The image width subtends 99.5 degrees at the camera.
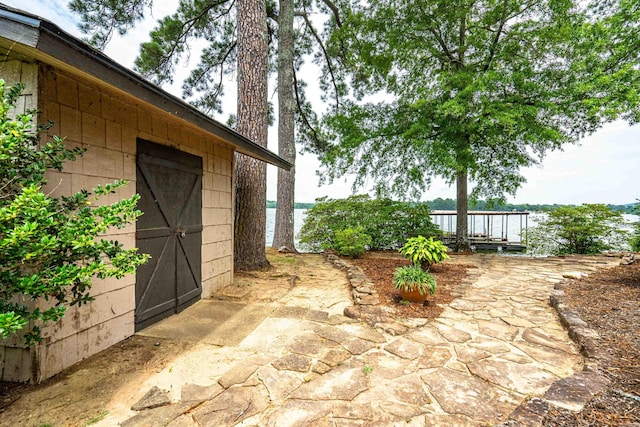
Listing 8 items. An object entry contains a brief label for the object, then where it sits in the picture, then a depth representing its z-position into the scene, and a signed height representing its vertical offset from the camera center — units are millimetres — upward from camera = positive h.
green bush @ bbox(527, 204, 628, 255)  7785 -572
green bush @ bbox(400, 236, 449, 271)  4652 -705
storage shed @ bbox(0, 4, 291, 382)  1824 +377
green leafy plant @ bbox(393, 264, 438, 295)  3611 -965
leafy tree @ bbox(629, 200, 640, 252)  4526 -568
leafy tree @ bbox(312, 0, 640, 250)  5695 +2869
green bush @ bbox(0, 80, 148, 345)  1233 -123
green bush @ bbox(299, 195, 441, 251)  8367 -383
